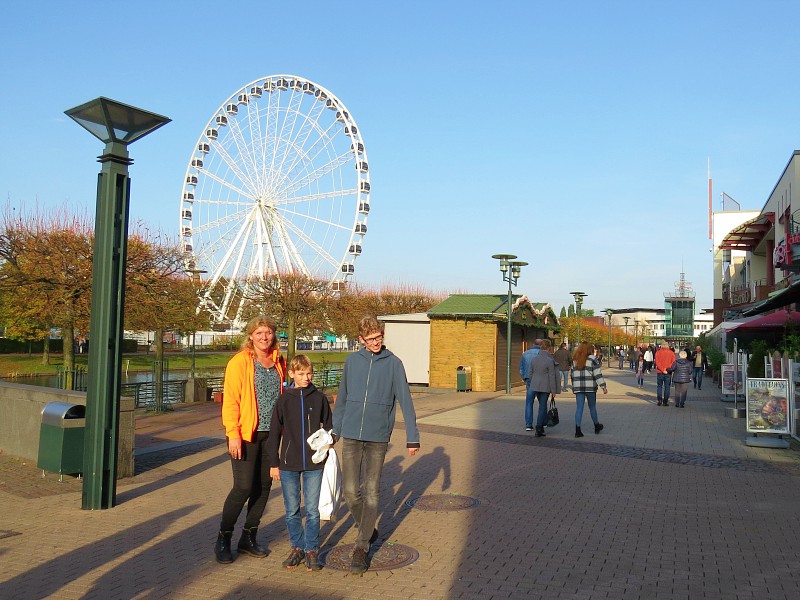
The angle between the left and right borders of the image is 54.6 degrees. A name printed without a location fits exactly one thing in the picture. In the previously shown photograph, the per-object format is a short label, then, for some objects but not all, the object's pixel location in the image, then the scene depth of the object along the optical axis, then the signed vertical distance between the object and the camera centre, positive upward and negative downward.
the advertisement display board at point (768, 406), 12.10 -0.92
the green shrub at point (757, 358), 16.89 -0.24
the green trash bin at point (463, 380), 25.17 -1.21
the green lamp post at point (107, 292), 7.32 +0.43
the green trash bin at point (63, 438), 8.52 -1.13
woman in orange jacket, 5.59 -0.59
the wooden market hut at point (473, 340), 26.02 +0.11
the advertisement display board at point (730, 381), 20.14 -0.89
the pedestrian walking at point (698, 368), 28.64 -0.79
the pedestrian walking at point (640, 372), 30.11 -1.03
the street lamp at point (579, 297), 44.56 +2.78
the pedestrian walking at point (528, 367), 14.13 -0.48
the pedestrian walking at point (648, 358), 36.47 -0.58
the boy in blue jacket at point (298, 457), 5.47 -0.82
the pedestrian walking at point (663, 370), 19.75 -0.63
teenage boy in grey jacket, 5.62 -0.55
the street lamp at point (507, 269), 24.63 +2.52
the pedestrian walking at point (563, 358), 22.19 -0.39
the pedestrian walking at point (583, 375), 13.23 -0.52
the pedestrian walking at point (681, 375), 19.44 -0.72
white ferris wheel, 40.69 +7.54
